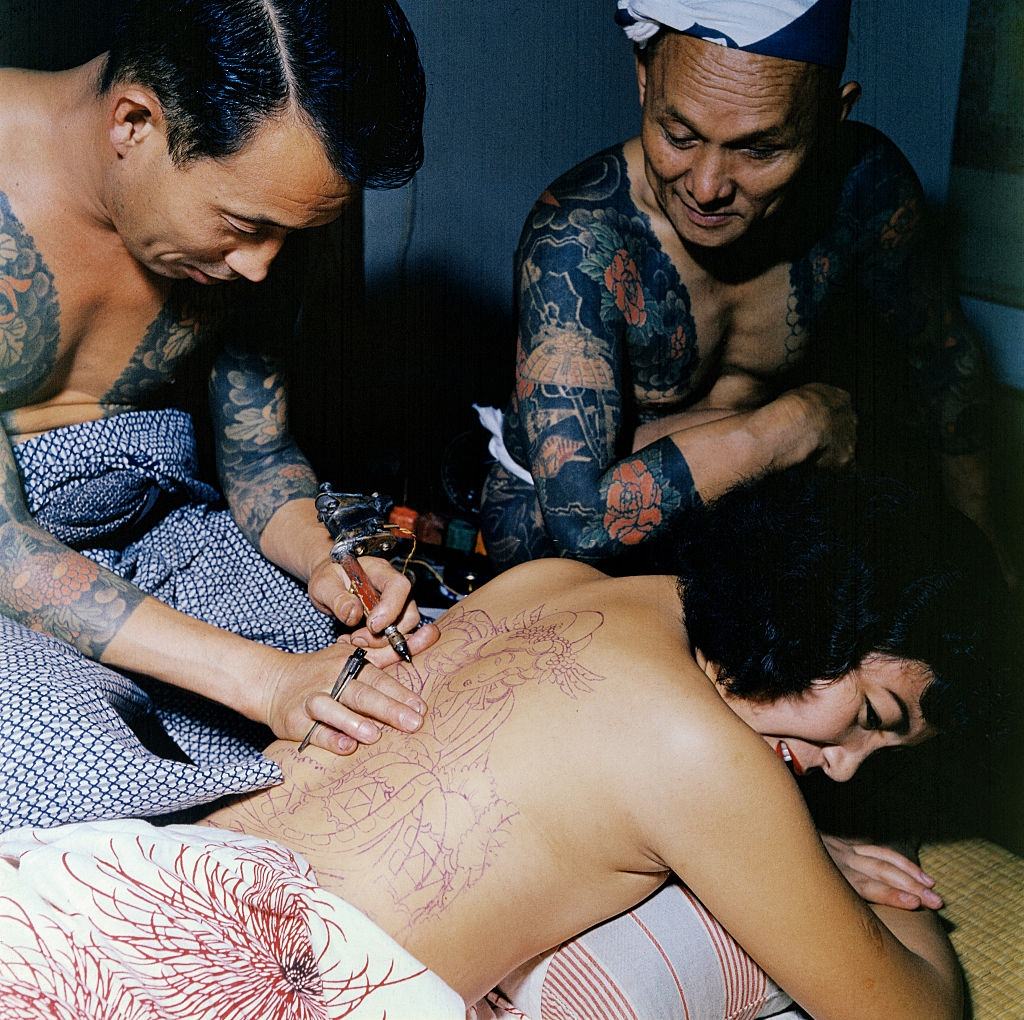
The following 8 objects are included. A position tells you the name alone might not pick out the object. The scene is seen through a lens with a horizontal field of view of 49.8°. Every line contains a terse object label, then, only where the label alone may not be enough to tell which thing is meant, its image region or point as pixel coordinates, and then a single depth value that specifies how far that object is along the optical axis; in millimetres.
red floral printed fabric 847
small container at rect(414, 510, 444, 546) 2049
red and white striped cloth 1115
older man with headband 1486
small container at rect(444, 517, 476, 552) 2025
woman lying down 954
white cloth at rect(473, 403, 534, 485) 1867
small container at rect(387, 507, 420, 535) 1974
